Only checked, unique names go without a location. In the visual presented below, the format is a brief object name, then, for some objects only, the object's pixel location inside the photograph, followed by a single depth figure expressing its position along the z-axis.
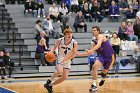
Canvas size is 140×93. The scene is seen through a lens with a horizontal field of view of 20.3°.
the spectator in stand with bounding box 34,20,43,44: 19.06
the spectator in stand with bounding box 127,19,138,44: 20.44
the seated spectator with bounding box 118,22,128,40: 20.59
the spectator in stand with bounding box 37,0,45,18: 21.17
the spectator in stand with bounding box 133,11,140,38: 21.22
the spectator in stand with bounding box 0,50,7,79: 16.66
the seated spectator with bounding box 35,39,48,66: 17.90
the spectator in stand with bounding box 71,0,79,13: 22.22
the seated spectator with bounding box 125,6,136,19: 22.89
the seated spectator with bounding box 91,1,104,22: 22.06
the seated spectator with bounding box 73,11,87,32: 20.57
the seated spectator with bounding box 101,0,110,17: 22.84
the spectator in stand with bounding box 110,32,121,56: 19.38
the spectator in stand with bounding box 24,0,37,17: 21.10
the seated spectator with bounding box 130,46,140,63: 19.17
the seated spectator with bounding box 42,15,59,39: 19.48
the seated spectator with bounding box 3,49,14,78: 16.91
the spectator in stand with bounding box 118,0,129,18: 23.45
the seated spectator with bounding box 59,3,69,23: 20.81
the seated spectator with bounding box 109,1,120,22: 22.30
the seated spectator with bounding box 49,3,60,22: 20.94
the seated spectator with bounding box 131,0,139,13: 23.20
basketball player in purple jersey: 11.83
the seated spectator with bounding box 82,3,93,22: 21.80
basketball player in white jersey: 11.18
